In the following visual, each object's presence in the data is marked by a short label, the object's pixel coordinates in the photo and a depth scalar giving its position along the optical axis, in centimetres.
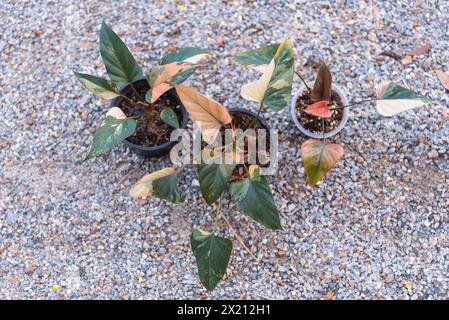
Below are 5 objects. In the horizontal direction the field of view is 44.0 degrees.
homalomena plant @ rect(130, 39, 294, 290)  171
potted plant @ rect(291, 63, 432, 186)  172
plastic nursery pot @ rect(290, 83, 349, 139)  199
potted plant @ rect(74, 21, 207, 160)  173
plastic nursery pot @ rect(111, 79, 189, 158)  197
